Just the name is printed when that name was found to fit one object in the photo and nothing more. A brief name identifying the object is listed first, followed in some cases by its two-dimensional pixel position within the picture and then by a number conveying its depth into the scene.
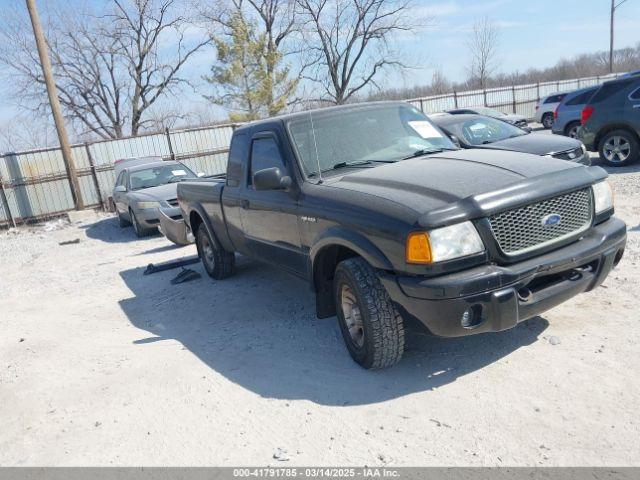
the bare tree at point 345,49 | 35.69
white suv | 22.69
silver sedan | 11.10
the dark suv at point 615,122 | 10.14
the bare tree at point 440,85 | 52.17
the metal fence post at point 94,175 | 17.03
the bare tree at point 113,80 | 32.47
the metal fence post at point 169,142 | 18.16
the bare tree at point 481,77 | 46.41
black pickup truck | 3.18
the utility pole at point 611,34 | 39.69
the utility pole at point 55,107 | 15.62
